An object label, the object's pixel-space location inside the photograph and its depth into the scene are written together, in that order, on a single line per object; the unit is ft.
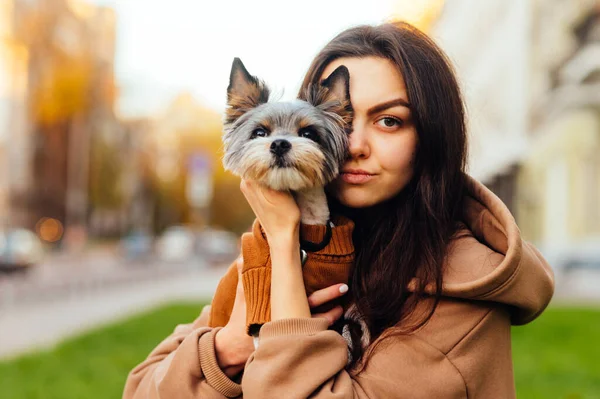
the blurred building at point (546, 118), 62.90
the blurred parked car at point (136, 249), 133.18
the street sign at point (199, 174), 78.28
